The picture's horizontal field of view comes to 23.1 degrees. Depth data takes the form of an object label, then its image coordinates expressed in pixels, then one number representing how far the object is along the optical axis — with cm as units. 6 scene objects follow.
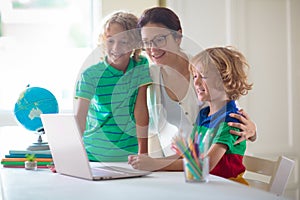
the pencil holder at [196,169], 262
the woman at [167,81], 323
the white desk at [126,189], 241
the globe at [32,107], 325
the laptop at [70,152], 268
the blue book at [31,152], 313
